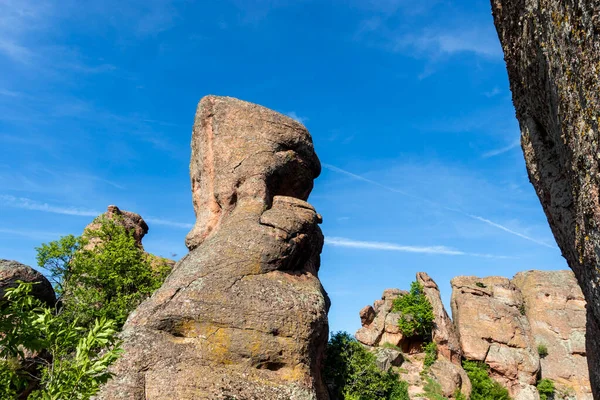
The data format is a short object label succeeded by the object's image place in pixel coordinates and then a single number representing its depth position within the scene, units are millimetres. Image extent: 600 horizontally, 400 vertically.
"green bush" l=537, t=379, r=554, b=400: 38188
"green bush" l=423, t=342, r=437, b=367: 37938
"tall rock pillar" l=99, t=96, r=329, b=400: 15234
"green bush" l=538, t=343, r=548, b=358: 41375
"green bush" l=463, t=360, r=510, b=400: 36219
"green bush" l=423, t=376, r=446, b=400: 33122
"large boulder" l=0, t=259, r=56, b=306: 24594
